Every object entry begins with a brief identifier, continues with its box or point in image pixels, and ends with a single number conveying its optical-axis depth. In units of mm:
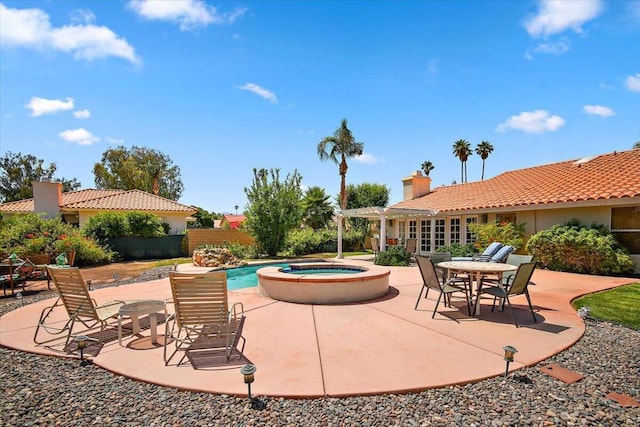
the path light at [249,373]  3086
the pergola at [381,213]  16439
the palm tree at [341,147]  29188
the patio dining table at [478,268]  5785
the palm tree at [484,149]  45531
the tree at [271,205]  18125
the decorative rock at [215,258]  14265
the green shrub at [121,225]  18672
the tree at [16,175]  38750
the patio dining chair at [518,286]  5484
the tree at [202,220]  38800
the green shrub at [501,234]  13711
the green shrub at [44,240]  13031
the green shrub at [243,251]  17844
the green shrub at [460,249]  14454
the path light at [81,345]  4012
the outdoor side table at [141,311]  4675
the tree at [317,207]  30734
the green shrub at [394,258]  14322
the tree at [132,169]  39812
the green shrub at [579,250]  10602
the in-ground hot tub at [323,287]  7125
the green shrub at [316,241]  21719
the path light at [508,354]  3559
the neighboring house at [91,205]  19906
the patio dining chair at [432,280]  6055
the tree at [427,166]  53094
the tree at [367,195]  37500
